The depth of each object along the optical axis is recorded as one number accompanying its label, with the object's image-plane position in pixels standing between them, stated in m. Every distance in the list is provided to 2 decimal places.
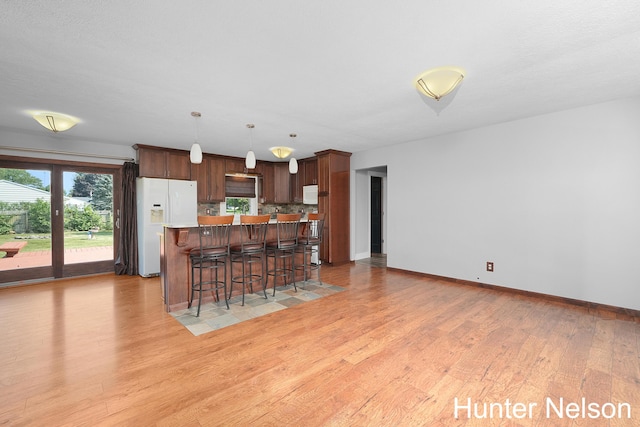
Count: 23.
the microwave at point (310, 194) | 6.68
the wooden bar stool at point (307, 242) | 4.46
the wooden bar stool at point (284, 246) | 4.12
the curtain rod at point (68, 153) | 4.59
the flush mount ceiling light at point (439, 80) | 2.50
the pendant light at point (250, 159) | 4.18
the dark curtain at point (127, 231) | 5.39
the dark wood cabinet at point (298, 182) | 7.07
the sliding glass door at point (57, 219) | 4.67
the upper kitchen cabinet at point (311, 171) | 6.72
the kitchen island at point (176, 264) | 3.43
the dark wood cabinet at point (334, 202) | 6.09
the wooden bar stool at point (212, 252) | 3.31
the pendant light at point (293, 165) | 4.75
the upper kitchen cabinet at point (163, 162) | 5.42
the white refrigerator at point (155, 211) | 5.18
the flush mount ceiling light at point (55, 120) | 3.55
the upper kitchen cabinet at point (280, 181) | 7.44
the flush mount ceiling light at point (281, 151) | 5.24
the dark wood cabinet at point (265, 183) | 7.23
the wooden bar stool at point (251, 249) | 3.69
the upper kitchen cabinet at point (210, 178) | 6.17
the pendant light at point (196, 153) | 3.77
